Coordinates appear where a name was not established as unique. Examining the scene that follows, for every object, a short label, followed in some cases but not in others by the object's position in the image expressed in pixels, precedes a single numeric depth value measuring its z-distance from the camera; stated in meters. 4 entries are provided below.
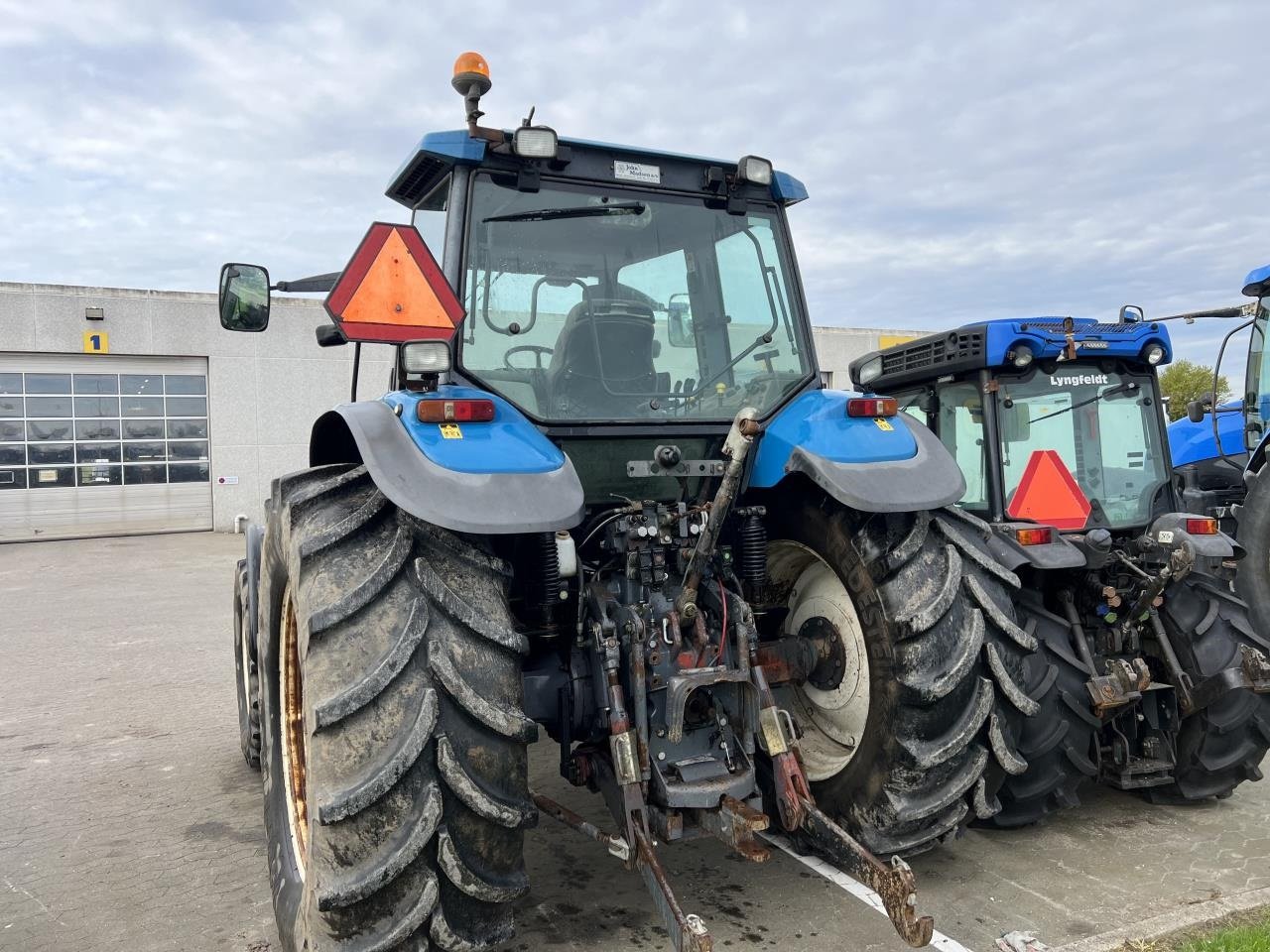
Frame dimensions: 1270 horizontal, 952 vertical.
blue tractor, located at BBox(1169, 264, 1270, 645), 5.92
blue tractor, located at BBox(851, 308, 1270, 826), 3.97
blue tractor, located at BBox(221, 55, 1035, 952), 2.35
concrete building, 16.52
